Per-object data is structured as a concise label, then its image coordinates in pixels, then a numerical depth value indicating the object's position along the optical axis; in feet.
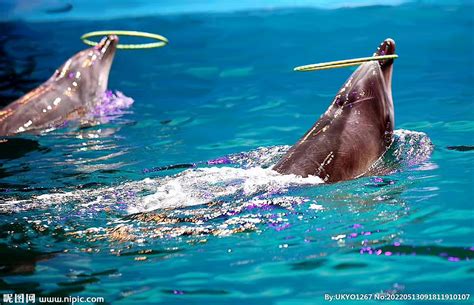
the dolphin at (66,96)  56.95
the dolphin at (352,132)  36.42
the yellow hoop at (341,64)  35.37
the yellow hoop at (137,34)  49.67
